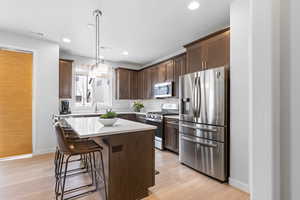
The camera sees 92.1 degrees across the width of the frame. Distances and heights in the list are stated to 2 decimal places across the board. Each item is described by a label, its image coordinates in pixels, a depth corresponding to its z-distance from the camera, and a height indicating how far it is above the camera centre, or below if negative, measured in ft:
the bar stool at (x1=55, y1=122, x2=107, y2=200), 5.55 -1.97
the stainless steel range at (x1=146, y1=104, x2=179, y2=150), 12.69 -1.90
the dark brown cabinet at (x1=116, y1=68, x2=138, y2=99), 17.24 +2.00
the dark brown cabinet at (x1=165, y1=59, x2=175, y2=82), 13.55 +2.90
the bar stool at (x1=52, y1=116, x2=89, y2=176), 7.23 -2.02
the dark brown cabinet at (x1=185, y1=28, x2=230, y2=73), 7.97 +2.97
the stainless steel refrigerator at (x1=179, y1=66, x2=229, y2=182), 7.49 -1.28
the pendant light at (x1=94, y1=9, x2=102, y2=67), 7.69 +4.73
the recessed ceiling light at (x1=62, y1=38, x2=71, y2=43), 11.71 +4.92
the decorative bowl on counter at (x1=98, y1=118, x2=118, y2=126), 6.47 -0.96
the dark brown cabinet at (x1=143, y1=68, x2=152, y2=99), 16.31 +1.93
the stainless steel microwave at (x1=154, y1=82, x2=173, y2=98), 13.47 +1.02
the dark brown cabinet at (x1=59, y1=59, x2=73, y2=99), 13.58 +2.04
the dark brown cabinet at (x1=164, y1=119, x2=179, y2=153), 11.41 -2.85
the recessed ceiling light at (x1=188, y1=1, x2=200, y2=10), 7.29 +4.89
